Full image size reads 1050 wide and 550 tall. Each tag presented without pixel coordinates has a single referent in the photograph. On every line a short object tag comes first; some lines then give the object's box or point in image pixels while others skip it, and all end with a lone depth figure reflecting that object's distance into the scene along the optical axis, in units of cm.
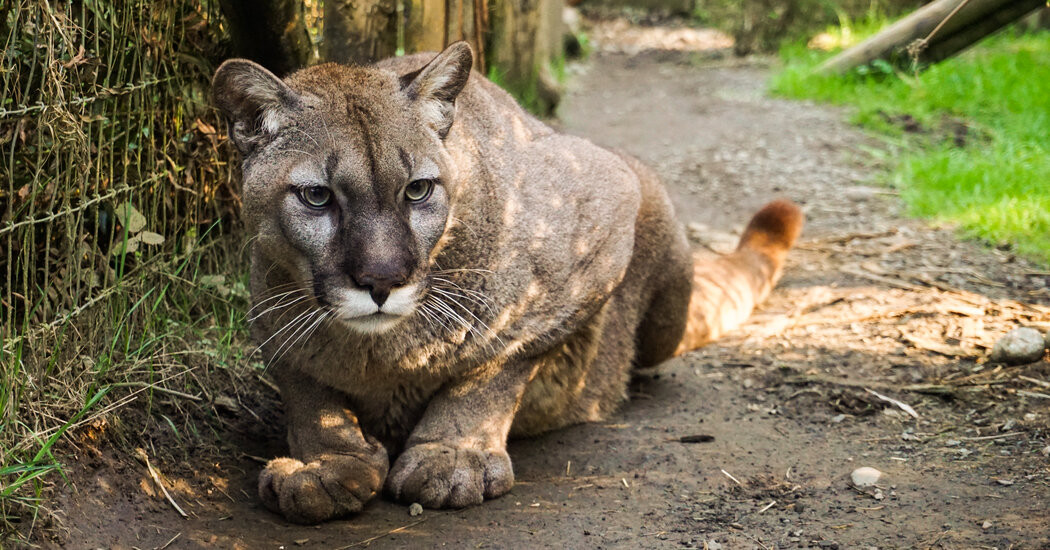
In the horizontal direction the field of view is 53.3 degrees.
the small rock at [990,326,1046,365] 411
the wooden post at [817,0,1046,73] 785
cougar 308
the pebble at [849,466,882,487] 340
